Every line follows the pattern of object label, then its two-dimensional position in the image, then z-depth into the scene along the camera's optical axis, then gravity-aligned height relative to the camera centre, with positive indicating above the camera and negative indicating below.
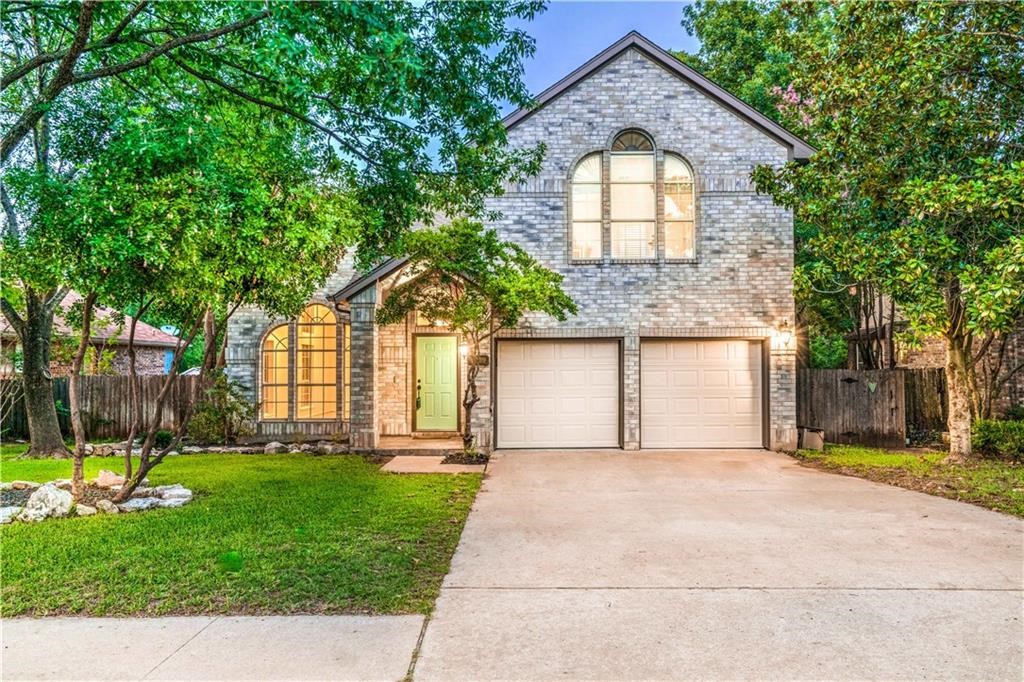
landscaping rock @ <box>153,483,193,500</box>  7.17 -1.64
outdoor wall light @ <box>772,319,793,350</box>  11.16 +0.49
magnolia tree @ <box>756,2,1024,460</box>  7.73 +3.21
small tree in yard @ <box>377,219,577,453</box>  8.97 +1.23
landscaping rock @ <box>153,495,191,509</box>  6.85 -1.69
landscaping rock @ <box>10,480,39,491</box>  7.63 -1.63
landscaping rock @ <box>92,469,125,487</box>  7.55 -1.54
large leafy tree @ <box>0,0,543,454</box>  5.18 +3.06
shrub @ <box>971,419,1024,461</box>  10.05 -1.39
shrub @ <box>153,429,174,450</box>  11.61 -1.55
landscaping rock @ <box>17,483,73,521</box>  6.25 -1.56
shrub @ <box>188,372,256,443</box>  11.66 -1.05
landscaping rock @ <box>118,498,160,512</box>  6.70 -1.67
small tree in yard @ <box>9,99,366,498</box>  4.64 +1.23
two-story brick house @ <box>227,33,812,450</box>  11.22 +1.67
